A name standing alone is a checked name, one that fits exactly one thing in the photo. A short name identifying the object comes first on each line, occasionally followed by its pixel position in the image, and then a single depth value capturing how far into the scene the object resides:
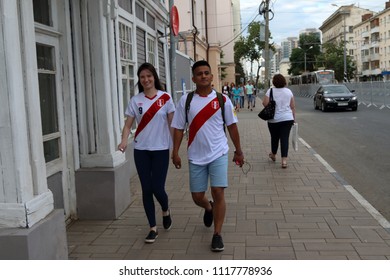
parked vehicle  23.83
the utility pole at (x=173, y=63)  12.43
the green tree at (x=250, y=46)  67.94
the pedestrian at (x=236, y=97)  28.58
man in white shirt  4.58
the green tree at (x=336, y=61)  81.44
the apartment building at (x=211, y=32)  26.67
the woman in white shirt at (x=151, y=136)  4.98
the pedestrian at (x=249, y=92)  28.30
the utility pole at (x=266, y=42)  28.28
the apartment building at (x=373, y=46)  85.31
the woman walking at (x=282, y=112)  8.88
